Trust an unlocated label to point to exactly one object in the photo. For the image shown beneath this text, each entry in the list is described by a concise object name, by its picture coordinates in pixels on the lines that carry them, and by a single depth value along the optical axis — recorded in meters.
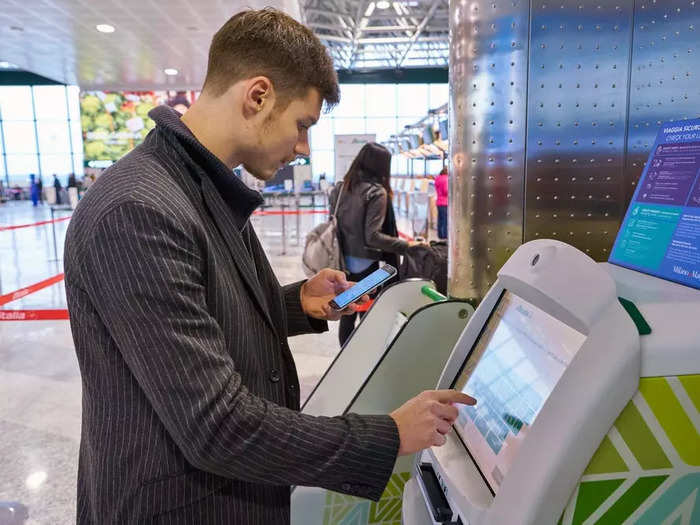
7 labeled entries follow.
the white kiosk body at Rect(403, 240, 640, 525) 0.72
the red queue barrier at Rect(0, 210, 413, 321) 4.52
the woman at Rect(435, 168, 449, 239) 9.62
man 0.81
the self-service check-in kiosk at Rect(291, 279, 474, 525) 1.57
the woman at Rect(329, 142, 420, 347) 3.55
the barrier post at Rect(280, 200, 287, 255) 9.20
